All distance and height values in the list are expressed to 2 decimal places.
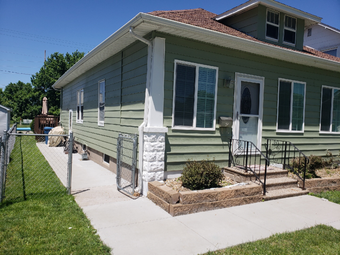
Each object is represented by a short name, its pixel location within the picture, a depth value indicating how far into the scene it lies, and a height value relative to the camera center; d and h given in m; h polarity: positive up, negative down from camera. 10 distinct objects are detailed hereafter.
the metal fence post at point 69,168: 4.89 -1.01
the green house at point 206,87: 5.28 +0.86
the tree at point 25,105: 31.58 +1.11
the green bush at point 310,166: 6.36 -1.02
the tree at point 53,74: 28.29 +4.47
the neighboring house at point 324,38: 12.66 +4.48
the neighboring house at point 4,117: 11.81 -0.19
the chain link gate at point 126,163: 5.37 -1.04
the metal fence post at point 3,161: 4.43 -0.84
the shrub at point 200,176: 4.90 -1.06
